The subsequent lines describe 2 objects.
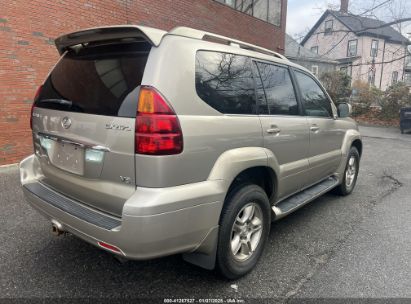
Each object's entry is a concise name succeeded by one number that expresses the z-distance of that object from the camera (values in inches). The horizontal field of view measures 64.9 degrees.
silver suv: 80.3
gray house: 1041.4
